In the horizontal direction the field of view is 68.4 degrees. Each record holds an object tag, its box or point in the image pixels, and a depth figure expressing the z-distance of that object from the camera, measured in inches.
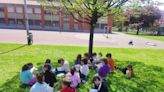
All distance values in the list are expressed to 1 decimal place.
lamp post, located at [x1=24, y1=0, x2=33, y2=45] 499.2
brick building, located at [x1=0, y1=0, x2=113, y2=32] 1291.5
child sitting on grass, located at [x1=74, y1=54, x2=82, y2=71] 229.1
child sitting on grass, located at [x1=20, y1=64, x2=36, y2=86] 205.2
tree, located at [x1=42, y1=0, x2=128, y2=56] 276.4
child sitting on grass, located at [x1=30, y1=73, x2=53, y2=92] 151.0
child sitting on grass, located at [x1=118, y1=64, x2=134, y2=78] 251.2
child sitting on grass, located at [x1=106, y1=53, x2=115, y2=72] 256.8
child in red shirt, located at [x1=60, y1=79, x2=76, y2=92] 148.3
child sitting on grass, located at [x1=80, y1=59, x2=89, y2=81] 223.0
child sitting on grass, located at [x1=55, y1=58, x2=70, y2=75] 238.1
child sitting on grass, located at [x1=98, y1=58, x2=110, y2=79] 220.3
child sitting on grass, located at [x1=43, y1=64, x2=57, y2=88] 188.3
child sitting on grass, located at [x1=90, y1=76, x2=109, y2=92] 154.5
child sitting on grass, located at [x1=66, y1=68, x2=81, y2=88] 192.6
